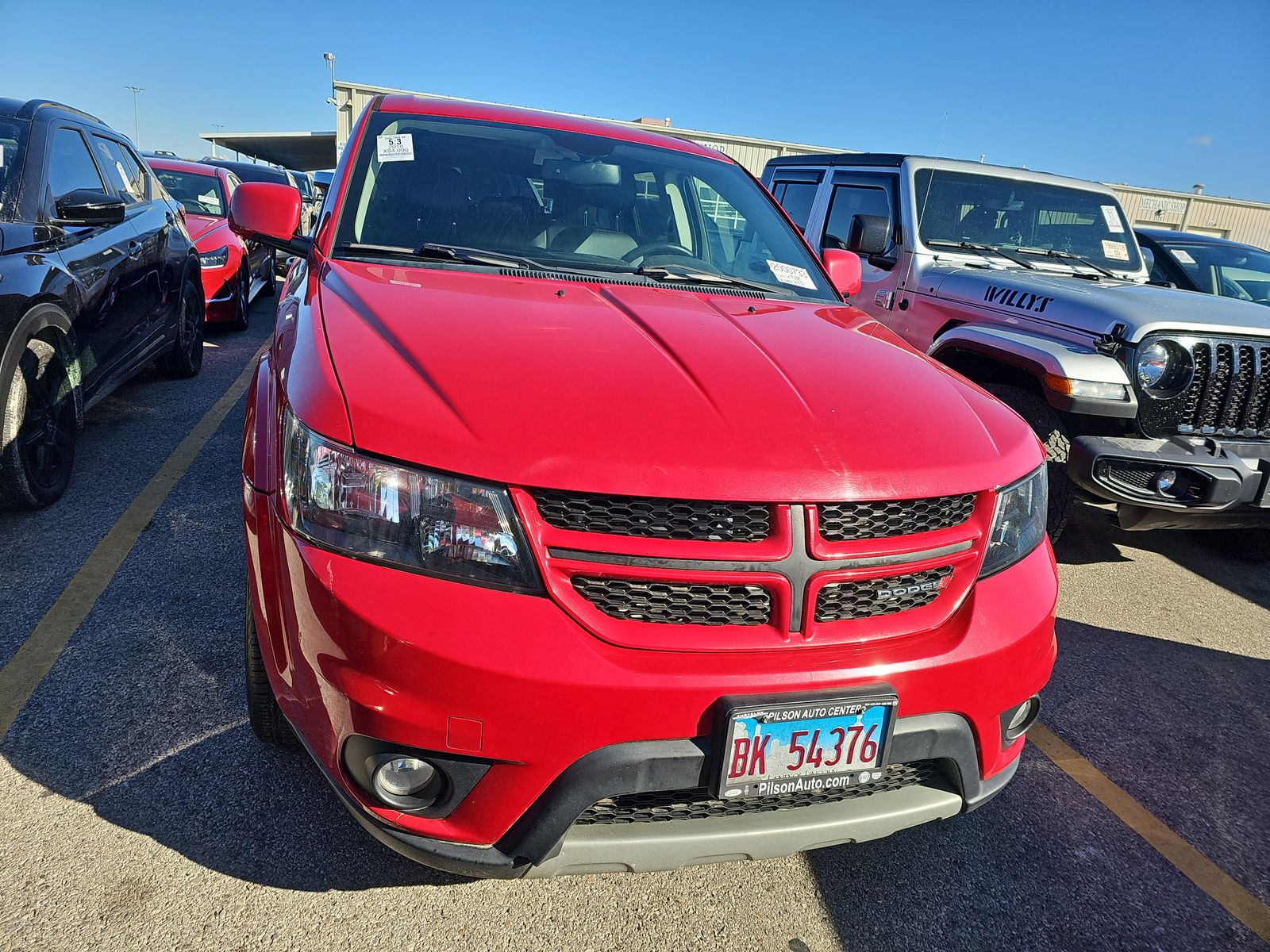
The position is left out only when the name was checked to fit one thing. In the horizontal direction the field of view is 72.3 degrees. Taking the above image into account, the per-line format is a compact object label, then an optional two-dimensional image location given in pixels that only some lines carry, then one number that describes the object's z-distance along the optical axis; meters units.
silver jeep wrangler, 3.61
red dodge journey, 1.52
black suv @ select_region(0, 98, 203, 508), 3.55
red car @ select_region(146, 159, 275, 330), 7.54
